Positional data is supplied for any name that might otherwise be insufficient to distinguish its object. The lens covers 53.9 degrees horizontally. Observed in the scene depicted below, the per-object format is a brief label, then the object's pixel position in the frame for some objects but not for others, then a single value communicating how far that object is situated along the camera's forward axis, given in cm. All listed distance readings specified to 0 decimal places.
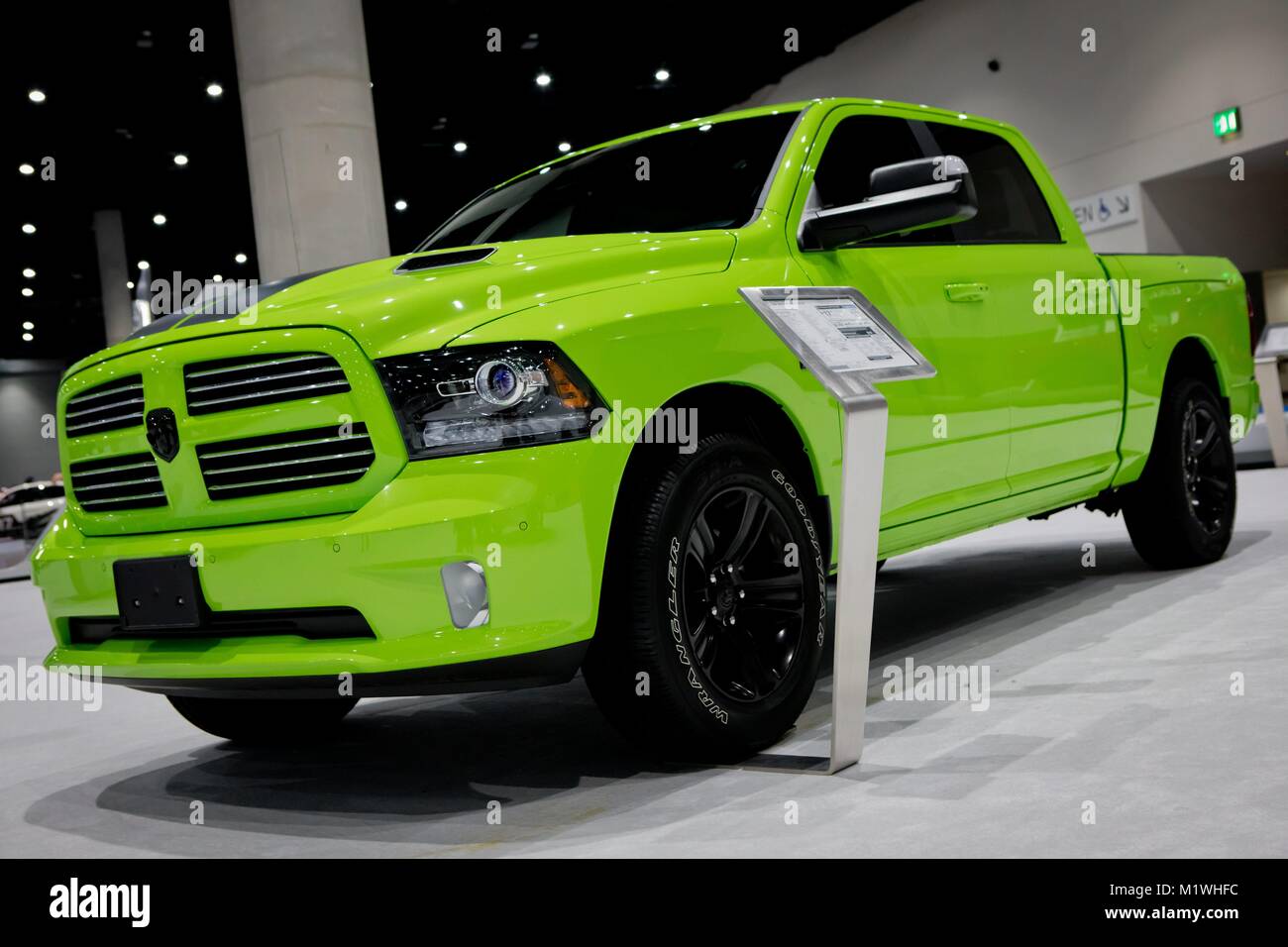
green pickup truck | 267
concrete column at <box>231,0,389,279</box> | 1026
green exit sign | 1440
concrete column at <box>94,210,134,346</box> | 2672
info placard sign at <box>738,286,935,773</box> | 289
